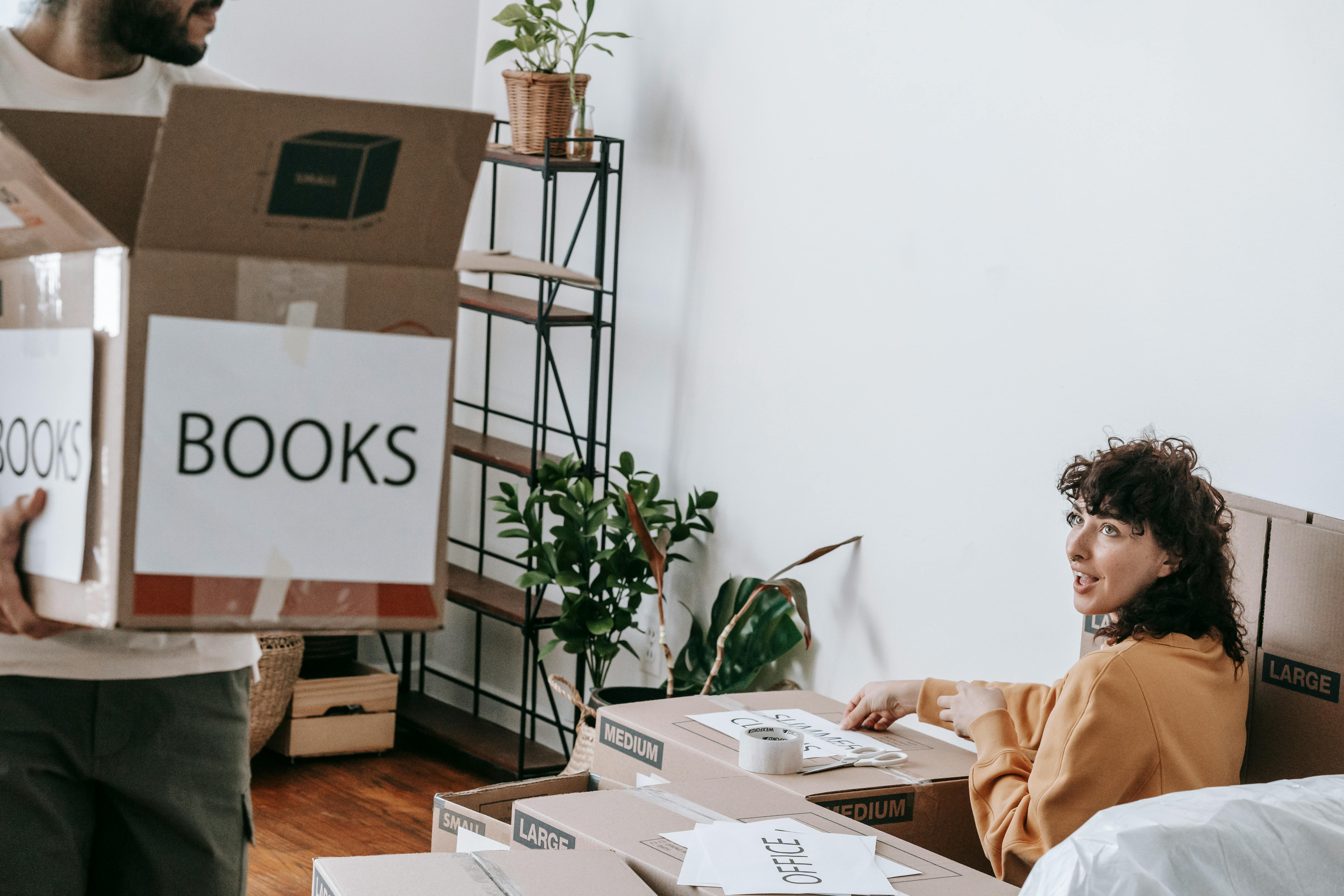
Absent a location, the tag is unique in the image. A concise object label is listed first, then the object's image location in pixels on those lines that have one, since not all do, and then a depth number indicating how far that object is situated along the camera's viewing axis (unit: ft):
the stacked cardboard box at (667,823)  12.56
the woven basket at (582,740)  21.51
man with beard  10.32
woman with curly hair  13.54
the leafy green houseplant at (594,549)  24.45
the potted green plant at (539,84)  25.55
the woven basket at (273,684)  26.25
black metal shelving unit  26.03
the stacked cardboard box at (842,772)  15.13
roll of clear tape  15.18
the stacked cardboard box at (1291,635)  13.99
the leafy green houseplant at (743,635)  21.63
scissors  15.85
